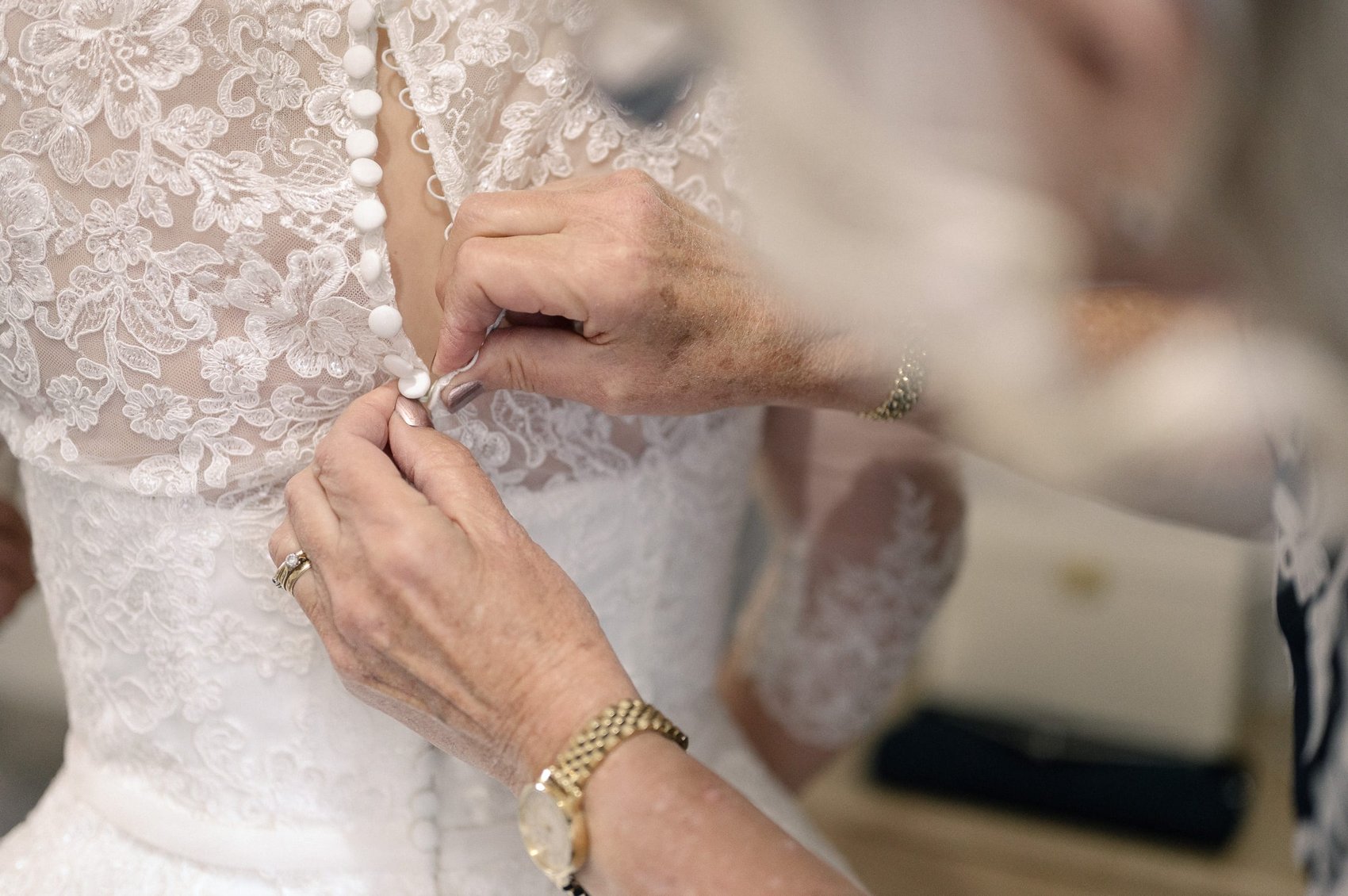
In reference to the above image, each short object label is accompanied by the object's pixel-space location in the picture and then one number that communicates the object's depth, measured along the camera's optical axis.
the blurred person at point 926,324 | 0.29
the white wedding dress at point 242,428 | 0.54
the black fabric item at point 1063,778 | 1.65
